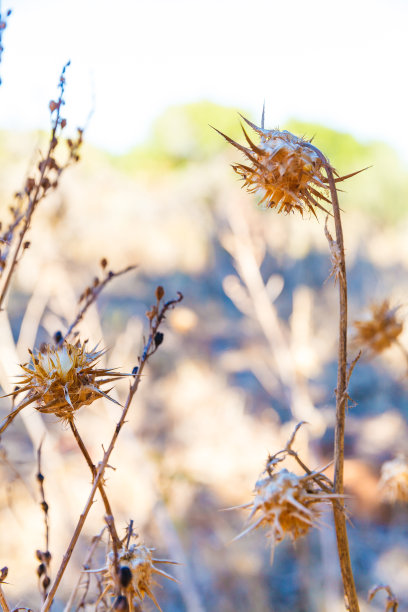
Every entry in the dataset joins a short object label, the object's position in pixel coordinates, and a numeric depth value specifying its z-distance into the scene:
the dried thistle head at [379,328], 0.92
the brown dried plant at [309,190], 0.63
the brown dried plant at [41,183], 0.70
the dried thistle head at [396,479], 0.79
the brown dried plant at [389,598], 0.66
